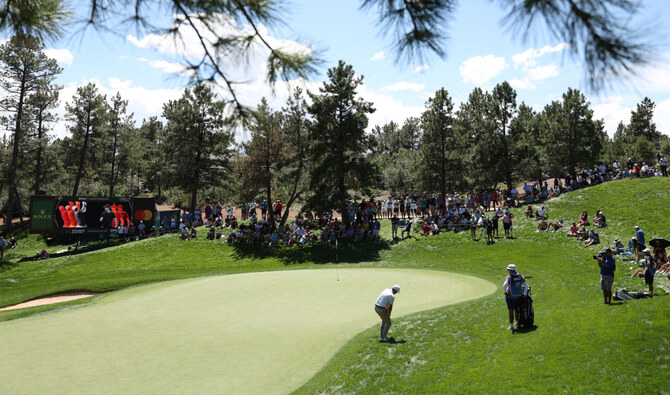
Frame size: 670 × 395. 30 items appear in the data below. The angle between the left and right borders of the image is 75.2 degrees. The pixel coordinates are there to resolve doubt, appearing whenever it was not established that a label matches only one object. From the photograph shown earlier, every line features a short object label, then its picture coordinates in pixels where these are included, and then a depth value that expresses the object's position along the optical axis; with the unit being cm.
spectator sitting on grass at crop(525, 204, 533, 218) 3278
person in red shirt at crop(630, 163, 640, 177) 3809
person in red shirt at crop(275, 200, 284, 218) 4231
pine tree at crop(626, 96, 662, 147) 9131
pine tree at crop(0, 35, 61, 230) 4442
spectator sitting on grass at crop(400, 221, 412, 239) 3328
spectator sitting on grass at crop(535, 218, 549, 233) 2955
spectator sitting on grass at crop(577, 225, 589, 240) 2666
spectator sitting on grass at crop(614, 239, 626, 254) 2208
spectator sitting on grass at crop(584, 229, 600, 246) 2555
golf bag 1177
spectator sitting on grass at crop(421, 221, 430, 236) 3297
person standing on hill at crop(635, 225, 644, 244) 2175
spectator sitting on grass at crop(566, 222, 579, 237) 2735
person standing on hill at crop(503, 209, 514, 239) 2902
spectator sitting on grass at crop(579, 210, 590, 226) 2809
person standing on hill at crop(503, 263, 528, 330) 1169
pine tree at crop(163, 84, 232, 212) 4556
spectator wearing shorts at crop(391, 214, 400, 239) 3414
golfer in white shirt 1174
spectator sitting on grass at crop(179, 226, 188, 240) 3966
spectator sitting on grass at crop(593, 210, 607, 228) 2792
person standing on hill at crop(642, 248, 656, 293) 1427
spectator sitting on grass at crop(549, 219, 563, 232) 2906
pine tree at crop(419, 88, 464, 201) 4078
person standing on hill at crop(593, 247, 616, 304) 1320
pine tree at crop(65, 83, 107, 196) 5759
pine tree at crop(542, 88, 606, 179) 4831
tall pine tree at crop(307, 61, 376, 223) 3606
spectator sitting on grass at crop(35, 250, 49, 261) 3853
